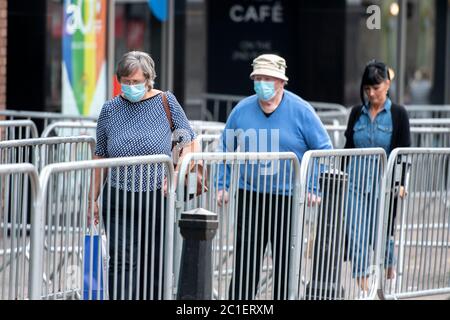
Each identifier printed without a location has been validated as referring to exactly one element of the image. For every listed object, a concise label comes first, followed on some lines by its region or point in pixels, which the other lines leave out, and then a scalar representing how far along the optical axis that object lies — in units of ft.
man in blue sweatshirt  50.42
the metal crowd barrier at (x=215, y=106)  112.16
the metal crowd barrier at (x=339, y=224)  52.29
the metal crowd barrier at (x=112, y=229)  41.55
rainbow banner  79.51
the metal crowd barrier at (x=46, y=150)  52.24
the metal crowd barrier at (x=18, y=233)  38.81
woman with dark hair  61.00
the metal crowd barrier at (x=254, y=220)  49.24
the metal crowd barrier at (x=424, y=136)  73.77
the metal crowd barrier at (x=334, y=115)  86.63
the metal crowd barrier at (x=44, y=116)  71.97
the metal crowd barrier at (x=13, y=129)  61.21
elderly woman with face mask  44.80
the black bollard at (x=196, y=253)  42.80
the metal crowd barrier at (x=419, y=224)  58.08
